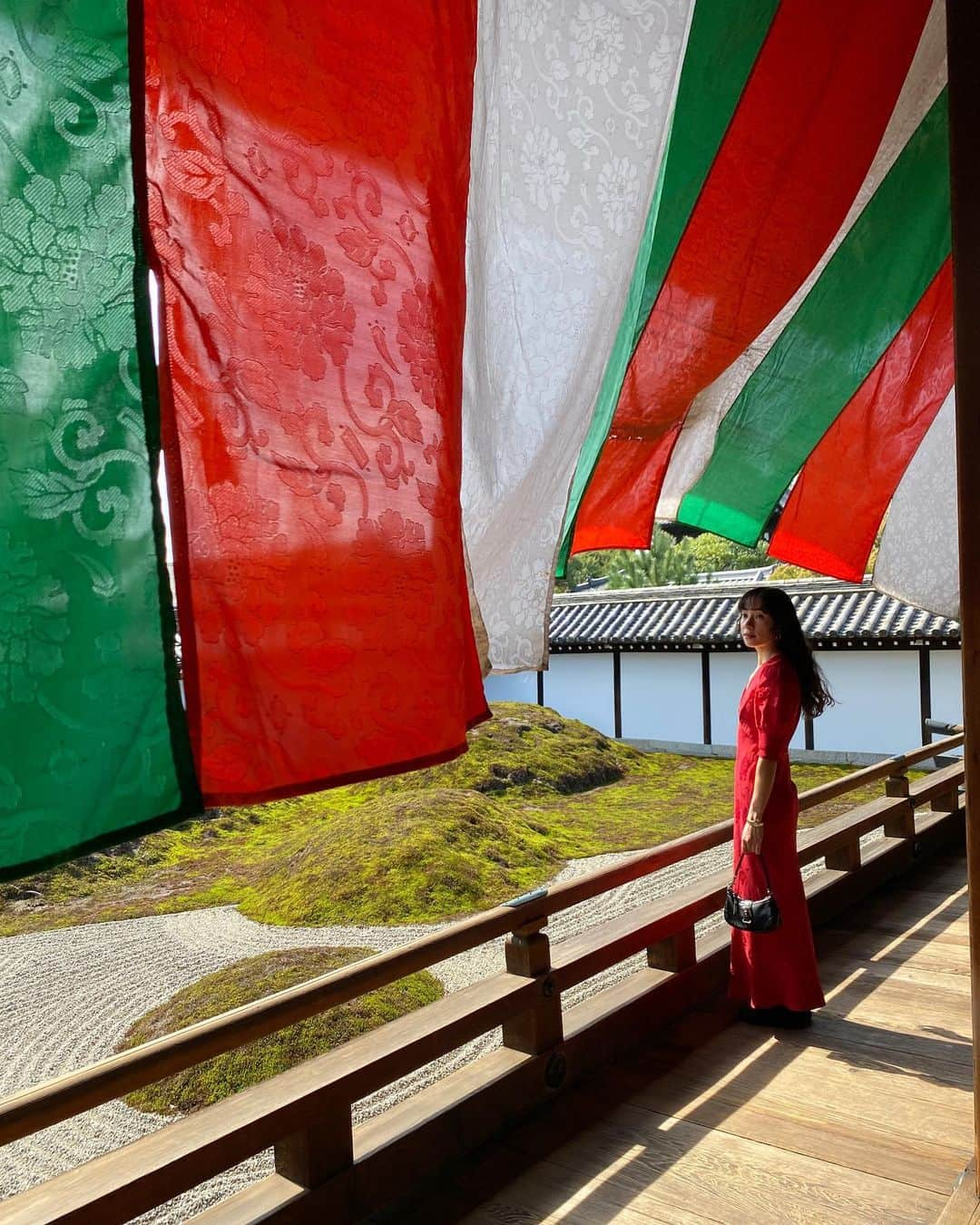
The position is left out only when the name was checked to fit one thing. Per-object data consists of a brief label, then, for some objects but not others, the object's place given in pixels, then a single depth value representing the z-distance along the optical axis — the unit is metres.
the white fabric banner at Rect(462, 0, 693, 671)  1.45
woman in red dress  2.43
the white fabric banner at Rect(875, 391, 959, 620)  3.21
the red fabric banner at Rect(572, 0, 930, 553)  1.86
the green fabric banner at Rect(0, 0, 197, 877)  0.82
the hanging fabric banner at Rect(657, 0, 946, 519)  1.98
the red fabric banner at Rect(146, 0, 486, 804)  0.98
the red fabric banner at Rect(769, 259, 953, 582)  2.68
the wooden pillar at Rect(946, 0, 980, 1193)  1.48
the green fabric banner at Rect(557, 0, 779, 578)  1.69
